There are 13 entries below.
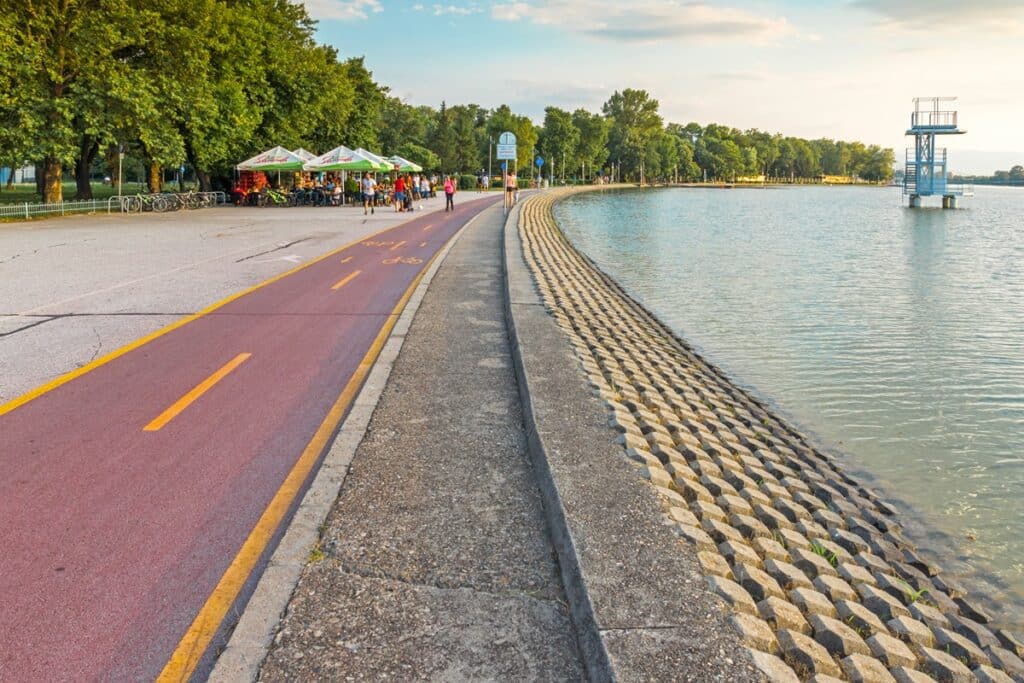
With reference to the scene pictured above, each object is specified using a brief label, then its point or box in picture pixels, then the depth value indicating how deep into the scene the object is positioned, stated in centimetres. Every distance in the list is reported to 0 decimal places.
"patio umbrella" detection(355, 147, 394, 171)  4219
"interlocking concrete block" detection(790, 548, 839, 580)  523
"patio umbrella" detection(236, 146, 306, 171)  4175
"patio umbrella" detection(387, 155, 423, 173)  5334
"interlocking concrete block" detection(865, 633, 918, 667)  410
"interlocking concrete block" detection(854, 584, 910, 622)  494
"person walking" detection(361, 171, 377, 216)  3988
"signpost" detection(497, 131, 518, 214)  3853
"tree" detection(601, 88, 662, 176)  18038
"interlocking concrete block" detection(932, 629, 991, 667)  475
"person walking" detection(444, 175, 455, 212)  4262
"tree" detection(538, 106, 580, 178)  14375
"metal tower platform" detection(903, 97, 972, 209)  7075
